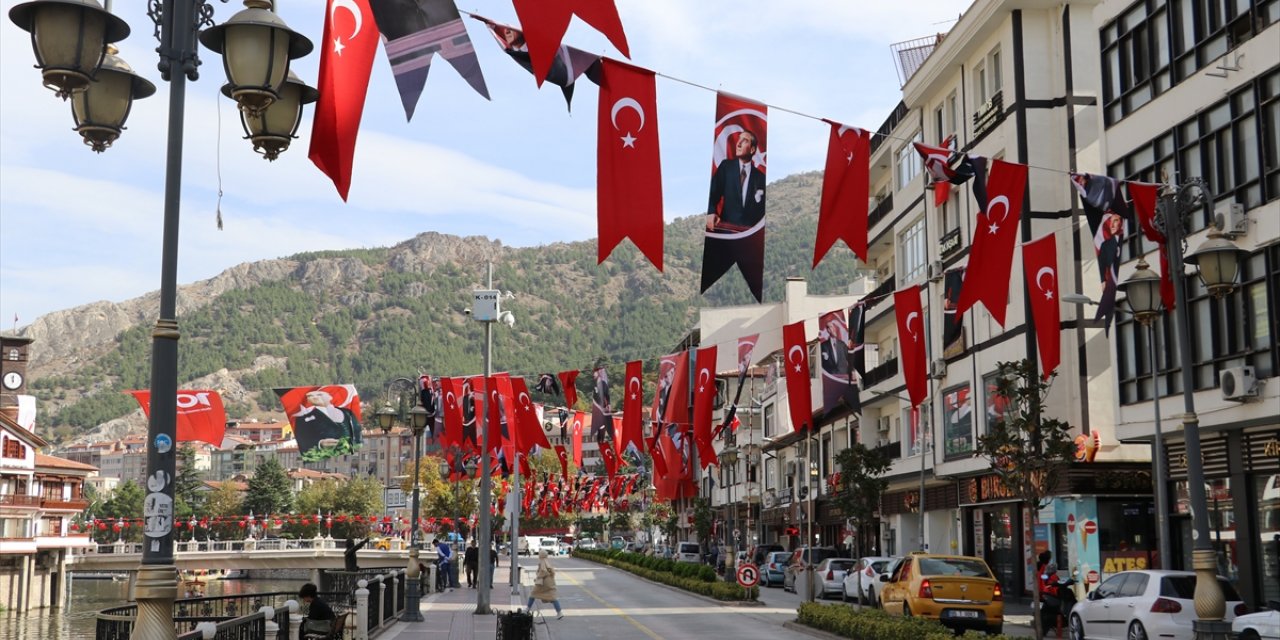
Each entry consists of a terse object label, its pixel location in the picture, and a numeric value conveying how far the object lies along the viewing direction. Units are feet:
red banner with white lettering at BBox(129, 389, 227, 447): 133.49
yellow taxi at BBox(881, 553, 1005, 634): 84.28
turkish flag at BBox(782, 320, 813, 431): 103.24
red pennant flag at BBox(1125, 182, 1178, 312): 64.90
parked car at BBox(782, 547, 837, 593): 155.16
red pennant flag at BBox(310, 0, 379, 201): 36.86
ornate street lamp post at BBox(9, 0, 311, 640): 28.45
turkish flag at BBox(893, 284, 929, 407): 98.27
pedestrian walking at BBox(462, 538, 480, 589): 170.71
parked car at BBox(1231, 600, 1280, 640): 55.57
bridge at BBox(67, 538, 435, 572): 298.15
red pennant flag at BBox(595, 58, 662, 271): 45.62
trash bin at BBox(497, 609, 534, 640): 65.41
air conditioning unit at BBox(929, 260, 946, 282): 147.84
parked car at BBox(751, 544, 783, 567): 207.39
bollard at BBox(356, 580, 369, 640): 69.62
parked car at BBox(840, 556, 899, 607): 123.24
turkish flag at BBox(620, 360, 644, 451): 123.75
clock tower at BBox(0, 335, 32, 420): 357.20
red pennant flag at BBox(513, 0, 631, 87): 33.96
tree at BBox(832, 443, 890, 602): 150.82
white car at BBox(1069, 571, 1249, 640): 68.28
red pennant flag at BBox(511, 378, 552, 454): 131.23
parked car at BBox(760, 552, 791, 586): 174.19
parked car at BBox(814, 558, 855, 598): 144.36
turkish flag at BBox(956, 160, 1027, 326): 61.87
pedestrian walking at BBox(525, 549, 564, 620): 97.86
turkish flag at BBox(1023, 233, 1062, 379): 82.28
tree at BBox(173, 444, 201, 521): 526.57
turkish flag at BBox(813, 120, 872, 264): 53.11
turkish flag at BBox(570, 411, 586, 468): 176.39
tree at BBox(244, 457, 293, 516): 493.77
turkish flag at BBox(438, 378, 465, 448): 141.90
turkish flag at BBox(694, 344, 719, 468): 113.91
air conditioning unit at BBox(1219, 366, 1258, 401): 84.94
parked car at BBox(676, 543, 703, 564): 245.55
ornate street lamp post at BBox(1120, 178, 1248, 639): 48.78
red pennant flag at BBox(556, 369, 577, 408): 132.57
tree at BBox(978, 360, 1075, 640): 78.74
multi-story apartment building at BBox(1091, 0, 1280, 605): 85.05
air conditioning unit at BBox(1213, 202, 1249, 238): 86.99
